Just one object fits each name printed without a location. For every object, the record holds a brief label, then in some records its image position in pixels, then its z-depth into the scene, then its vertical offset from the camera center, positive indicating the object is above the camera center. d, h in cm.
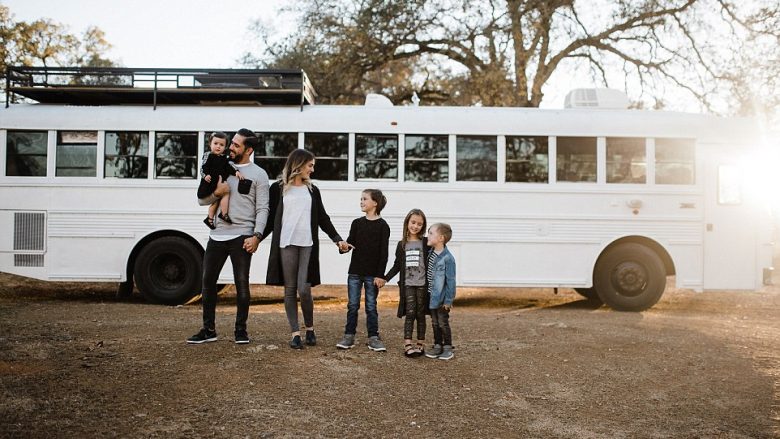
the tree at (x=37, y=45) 2341 +749
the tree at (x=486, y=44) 1606 +514
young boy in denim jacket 532 -44
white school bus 863 +64
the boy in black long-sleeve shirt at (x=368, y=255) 556 -21
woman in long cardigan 539 -3
